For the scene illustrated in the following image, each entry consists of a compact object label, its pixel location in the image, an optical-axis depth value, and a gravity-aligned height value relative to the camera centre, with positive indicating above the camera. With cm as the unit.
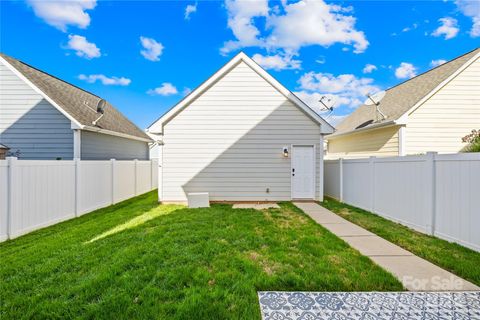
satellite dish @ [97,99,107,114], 1145 +239
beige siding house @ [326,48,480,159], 1005 +185
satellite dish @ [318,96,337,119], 1299 +301
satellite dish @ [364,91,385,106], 1127 +286
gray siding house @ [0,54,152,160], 948 +147
